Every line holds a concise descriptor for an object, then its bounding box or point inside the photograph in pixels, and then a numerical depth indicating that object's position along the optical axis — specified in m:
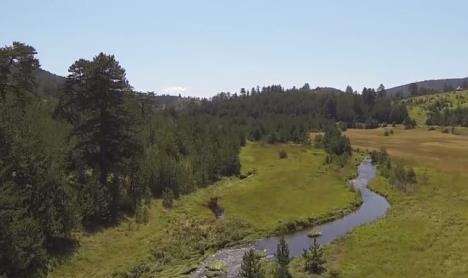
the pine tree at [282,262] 33.84
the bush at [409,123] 179.18
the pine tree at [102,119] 50.78
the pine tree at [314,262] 36.97
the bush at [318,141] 120.21
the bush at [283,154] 99.69
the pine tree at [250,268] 32.72
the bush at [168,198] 55.03
